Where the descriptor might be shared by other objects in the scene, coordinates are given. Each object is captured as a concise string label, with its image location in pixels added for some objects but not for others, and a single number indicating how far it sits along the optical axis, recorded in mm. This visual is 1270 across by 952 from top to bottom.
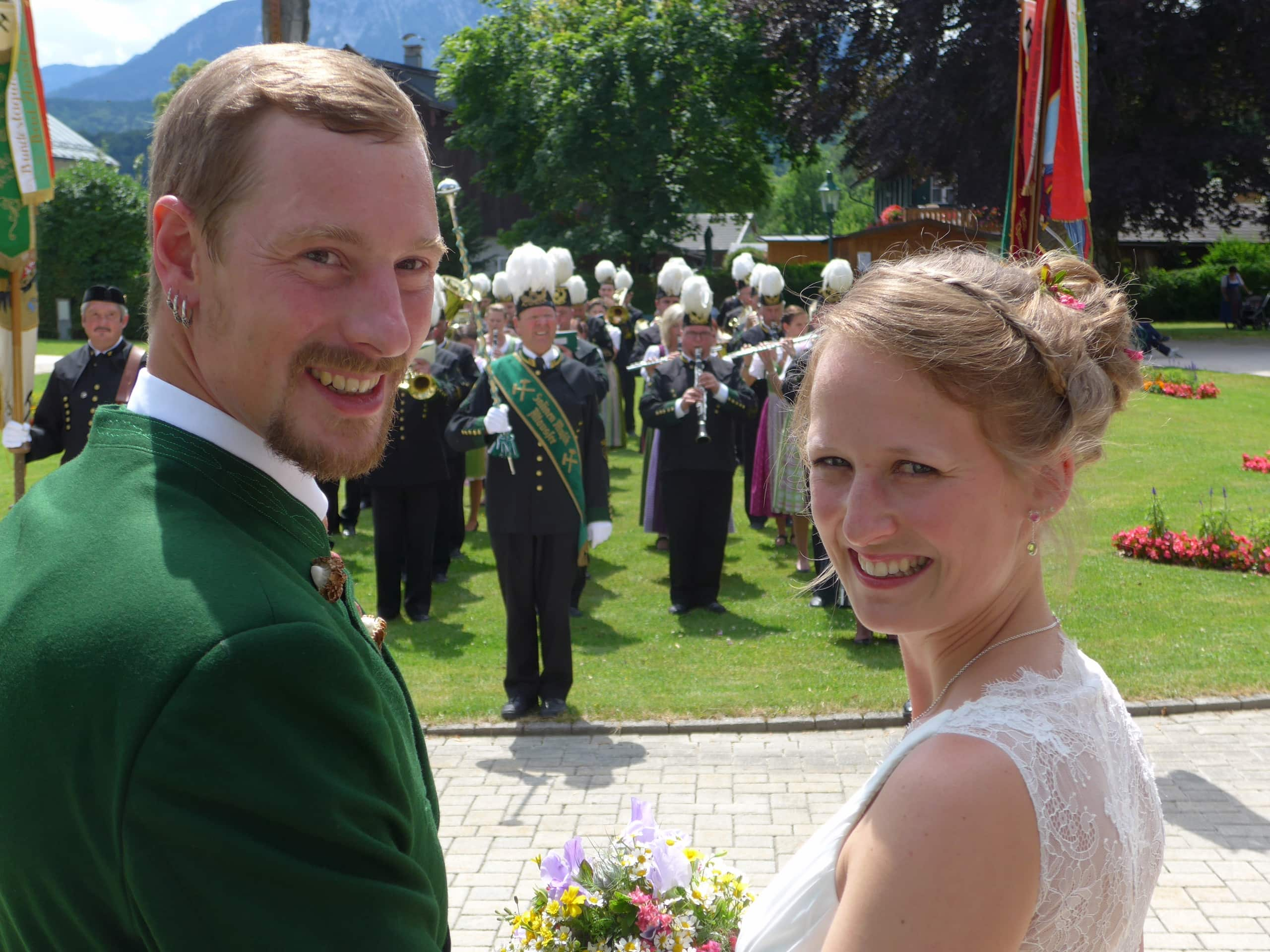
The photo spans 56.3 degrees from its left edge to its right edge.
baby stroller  31641
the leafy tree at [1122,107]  26109
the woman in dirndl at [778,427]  9914
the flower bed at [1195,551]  9633
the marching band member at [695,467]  9195
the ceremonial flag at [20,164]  4965
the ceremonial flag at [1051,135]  4906
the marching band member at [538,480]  7016
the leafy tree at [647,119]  35656
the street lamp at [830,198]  30078
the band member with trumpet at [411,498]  8930
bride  1444
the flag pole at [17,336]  5668
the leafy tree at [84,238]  37094
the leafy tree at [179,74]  60031
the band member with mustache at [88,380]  8133
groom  1093
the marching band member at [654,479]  10552
